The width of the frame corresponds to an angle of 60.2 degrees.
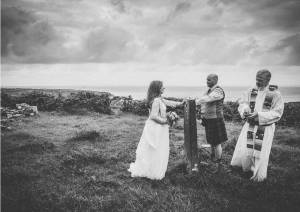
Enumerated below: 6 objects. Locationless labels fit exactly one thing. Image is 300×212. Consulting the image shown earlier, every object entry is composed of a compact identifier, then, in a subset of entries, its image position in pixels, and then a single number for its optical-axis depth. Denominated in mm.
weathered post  6312
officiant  6000
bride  6277
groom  6746
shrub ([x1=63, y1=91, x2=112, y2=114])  17062
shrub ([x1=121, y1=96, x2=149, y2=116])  17469
